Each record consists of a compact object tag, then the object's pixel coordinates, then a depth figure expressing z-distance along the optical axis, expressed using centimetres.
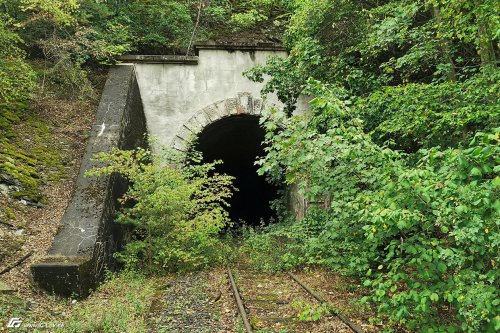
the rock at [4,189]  782
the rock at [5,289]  582
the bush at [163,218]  808
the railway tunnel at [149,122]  688
